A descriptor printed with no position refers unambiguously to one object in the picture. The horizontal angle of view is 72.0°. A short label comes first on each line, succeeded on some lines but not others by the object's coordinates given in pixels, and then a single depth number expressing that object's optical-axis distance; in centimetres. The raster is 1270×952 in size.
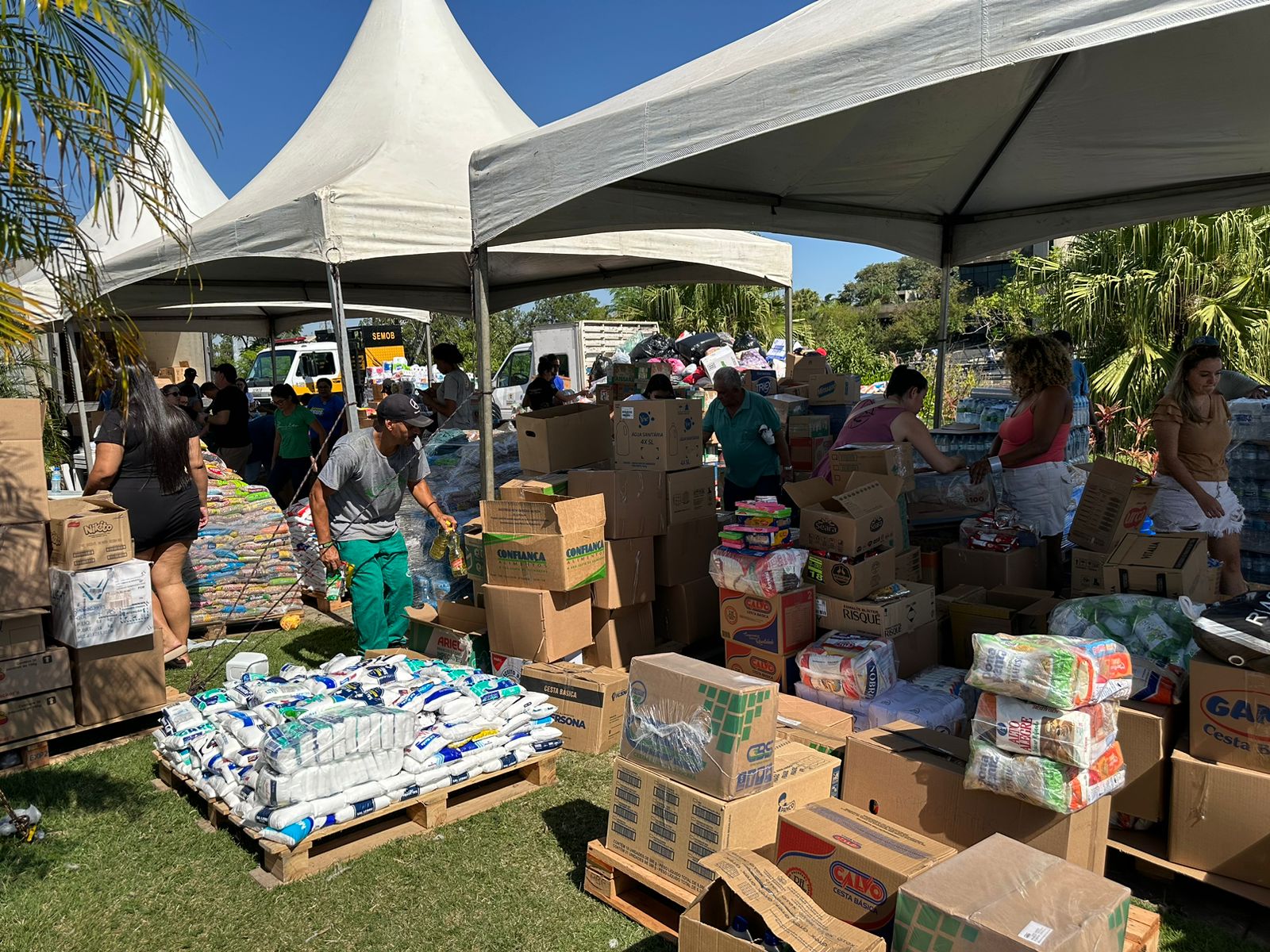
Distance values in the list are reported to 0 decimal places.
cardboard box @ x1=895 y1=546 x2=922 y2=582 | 439
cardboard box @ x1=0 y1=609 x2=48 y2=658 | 399
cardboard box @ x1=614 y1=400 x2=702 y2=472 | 489
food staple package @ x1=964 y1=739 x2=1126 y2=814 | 248
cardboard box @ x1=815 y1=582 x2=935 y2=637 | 377
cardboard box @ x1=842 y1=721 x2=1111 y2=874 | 256
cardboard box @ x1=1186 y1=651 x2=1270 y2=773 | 264
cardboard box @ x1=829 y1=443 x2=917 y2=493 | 471
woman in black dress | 486
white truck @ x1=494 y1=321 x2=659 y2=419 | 1914
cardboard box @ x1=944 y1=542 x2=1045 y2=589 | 461
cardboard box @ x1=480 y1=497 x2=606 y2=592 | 426
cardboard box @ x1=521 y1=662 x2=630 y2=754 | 405
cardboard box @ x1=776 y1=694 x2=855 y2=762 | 342
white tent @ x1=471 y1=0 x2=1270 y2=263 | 308
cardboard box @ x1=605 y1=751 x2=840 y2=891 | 267
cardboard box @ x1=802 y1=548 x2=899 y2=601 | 386
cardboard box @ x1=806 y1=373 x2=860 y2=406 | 752
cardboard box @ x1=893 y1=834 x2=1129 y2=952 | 188
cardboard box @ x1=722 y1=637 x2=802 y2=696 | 394
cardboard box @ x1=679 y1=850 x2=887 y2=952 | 205
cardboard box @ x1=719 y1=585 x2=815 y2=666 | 389
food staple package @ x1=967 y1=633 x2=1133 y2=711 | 246
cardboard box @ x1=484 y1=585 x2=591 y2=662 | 431
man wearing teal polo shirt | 586
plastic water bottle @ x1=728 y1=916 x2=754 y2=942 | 220
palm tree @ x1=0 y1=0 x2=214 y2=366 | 279
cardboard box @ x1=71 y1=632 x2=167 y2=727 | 425
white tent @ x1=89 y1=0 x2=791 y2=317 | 568
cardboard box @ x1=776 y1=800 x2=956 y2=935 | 237
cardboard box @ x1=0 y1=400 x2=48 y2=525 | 402
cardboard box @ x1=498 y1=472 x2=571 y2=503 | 481
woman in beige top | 420
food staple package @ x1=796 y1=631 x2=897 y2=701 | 362
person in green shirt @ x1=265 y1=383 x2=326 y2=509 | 912
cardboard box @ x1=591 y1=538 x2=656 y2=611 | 454
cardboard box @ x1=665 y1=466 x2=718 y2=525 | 484
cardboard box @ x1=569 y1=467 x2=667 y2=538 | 459
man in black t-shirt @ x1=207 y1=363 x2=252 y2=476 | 957
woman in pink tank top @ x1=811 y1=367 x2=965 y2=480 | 498
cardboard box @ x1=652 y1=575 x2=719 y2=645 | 491
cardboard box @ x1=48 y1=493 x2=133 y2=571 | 411
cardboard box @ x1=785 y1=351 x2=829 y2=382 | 799
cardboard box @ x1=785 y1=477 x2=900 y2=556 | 389
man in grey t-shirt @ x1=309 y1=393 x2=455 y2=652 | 458
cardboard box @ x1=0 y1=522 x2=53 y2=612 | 396
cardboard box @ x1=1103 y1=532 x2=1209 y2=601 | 341
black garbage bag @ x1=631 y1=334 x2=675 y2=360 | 1620
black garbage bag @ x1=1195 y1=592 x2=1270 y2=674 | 264
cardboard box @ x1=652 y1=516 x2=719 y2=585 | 485
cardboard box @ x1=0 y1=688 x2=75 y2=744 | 402
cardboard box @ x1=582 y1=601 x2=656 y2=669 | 464
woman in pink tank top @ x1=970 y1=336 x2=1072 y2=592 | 473
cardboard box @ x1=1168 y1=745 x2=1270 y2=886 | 263
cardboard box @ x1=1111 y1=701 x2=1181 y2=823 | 284
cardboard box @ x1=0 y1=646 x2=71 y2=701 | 401
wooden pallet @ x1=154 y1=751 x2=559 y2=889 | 312
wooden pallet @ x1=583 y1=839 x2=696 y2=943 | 276
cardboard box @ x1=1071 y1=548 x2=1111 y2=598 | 426
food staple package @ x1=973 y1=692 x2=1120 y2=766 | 246
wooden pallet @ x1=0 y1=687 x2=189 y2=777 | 408
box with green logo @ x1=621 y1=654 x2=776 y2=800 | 267
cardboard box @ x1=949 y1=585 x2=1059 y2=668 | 404
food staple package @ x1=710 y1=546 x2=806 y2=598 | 386
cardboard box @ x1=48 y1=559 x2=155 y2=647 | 410
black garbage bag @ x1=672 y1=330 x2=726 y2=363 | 1605
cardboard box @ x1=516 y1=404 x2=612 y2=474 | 514
